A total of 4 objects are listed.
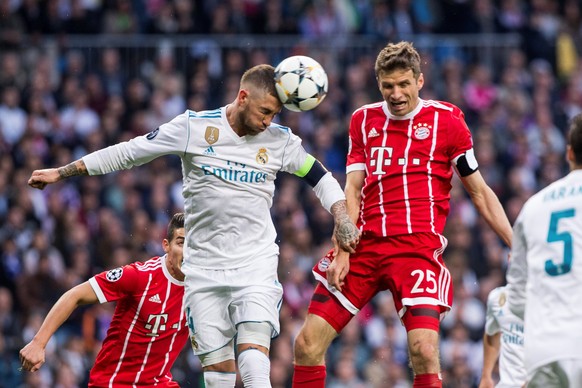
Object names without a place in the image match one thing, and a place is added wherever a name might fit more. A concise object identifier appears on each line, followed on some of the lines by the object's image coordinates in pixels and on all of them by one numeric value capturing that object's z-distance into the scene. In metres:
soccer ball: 16.64
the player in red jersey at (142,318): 18.27
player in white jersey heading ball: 16.75
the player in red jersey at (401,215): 16.84
